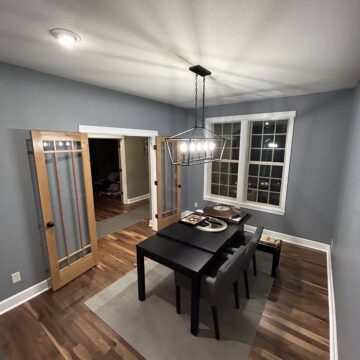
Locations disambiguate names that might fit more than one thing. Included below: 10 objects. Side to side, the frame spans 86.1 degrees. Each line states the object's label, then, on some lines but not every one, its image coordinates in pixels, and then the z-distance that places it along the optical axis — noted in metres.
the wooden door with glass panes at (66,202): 2.26
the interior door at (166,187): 3.95
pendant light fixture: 2.14
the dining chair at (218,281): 1.74
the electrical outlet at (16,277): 2.23
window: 3.65
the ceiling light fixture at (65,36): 1.43
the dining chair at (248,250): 2.09
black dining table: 1.83
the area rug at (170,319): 1.78
